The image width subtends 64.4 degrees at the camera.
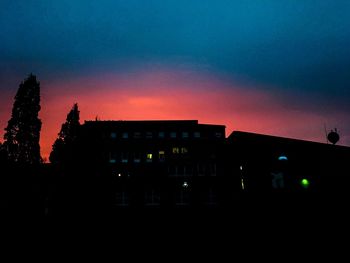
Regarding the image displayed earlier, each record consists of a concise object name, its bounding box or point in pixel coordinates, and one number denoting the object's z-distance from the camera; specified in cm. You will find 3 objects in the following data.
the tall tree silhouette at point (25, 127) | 3506
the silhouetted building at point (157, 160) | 4588
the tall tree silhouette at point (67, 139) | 4150
